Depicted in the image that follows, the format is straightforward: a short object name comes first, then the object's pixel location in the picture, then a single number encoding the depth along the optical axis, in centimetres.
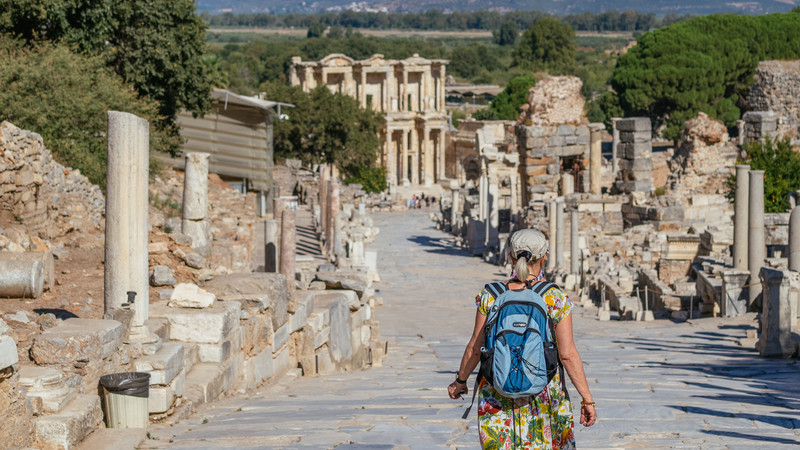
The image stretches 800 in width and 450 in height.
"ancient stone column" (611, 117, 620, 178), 5688
